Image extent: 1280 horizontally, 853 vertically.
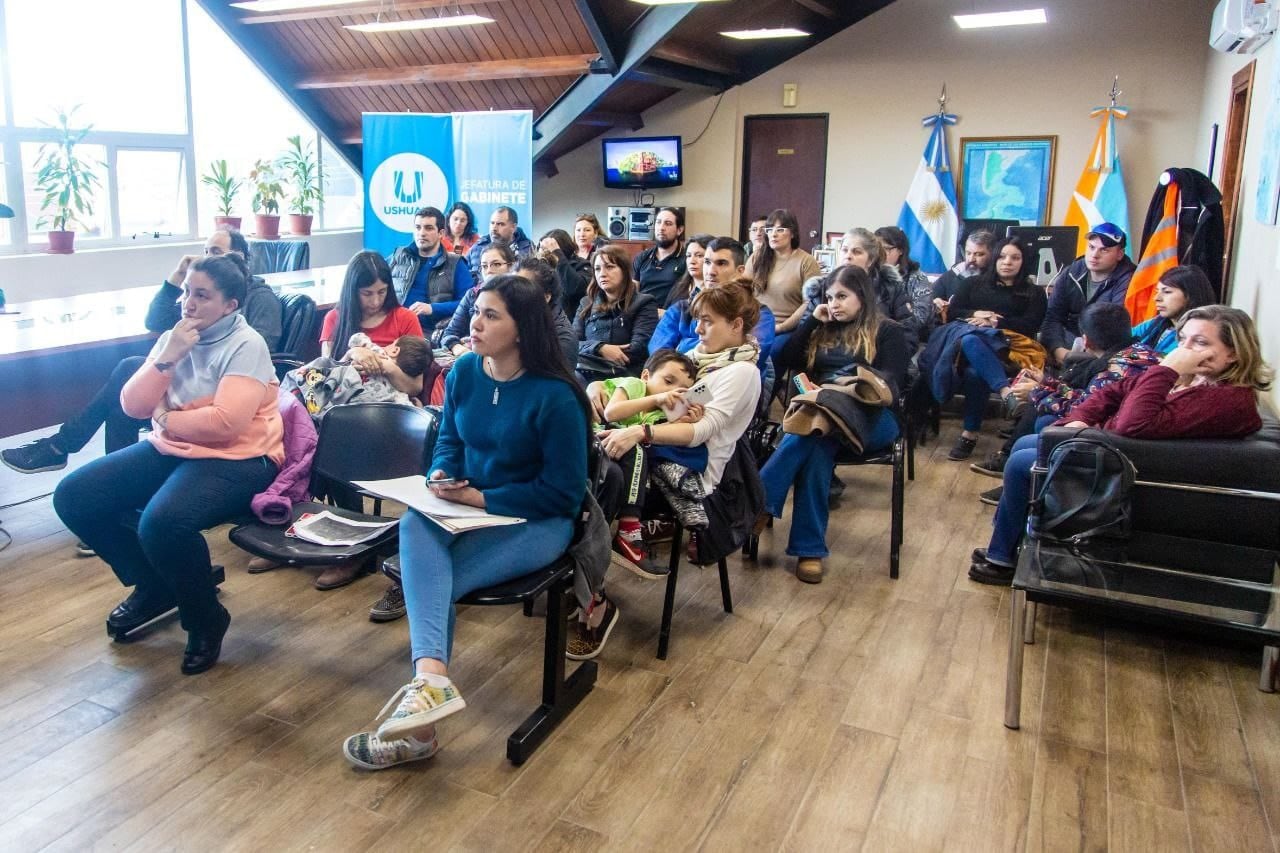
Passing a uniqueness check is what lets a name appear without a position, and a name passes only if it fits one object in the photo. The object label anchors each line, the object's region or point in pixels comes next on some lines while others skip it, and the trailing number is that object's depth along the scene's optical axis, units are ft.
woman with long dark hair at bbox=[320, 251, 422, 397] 12.62
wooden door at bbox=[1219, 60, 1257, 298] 16.05
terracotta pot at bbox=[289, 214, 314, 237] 29.99
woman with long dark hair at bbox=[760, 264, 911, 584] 11.33
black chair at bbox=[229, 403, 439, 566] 9.51
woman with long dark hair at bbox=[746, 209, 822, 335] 17.16
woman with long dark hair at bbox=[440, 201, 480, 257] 21.72
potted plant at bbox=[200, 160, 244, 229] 27.94
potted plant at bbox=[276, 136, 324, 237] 30.71
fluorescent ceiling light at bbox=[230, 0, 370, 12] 23.50
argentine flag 28.07
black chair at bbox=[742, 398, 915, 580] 11.35
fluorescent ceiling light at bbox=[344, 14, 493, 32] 23.45
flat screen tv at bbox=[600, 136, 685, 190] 31.42
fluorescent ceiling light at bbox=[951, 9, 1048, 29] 22.12
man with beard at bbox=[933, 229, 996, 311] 18.26
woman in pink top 8.80
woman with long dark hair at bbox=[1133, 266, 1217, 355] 11.99
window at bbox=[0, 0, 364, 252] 23.43
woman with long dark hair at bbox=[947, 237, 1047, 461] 16.99
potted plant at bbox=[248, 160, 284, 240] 28.66
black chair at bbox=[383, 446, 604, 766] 7.52
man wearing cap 16.15
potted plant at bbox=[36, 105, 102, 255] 23.29
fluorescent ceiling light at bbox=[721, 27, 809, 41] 25.23
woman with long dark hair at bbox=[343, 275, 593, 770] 7.45
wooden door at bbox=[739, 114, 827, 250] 30.22
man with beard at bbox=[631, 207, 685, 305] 17.04
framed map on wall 27.30
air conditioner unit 13.76
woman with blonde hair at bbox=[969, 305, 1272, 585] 9.29
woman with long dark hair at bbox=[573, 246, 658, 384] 14.65
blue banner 26.68
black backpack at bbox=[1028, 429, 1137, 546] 9.11
